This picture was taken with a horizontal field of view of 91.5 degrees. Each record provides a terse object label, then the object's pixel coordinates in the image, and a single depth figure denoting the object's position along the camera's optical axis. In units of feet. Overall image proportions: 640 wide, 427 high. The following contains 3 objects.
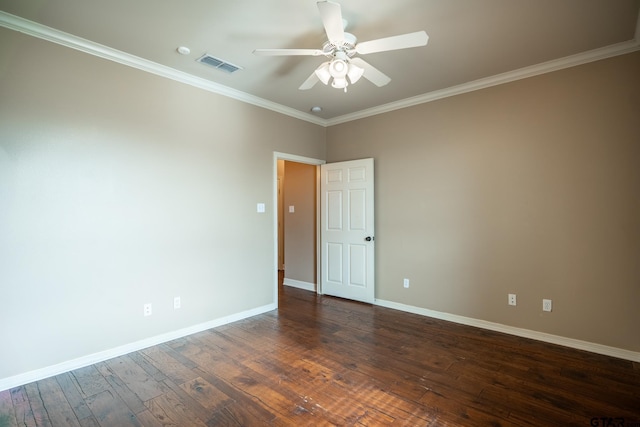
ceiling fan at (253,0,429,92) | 6.49
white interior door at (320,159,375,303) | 14.73
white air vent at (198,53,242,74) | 9.77
